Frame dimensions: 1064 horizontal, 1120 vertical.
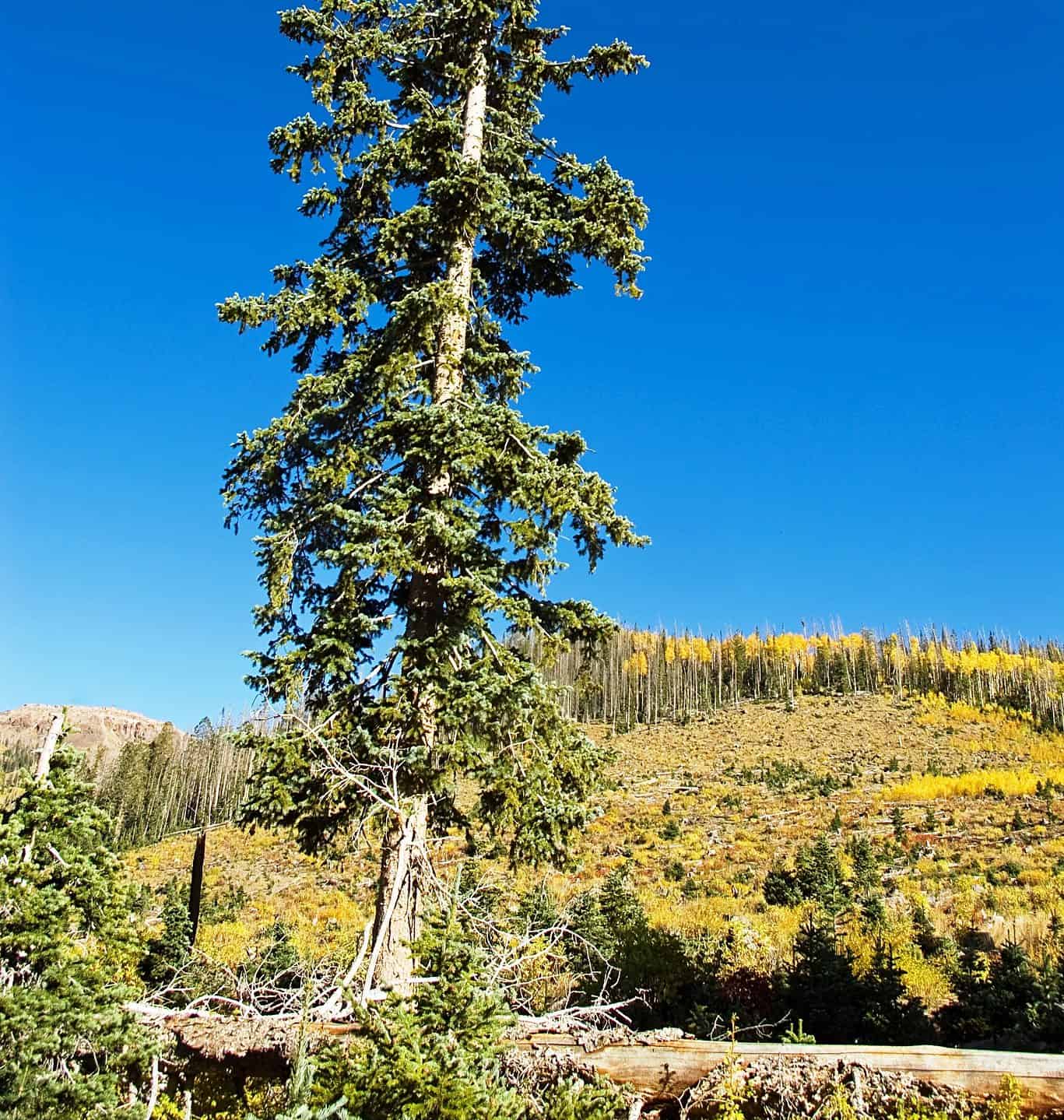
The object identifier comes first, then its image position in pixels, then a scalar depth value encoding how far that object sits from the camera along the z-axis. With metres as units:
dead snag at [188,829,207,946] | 16.25
